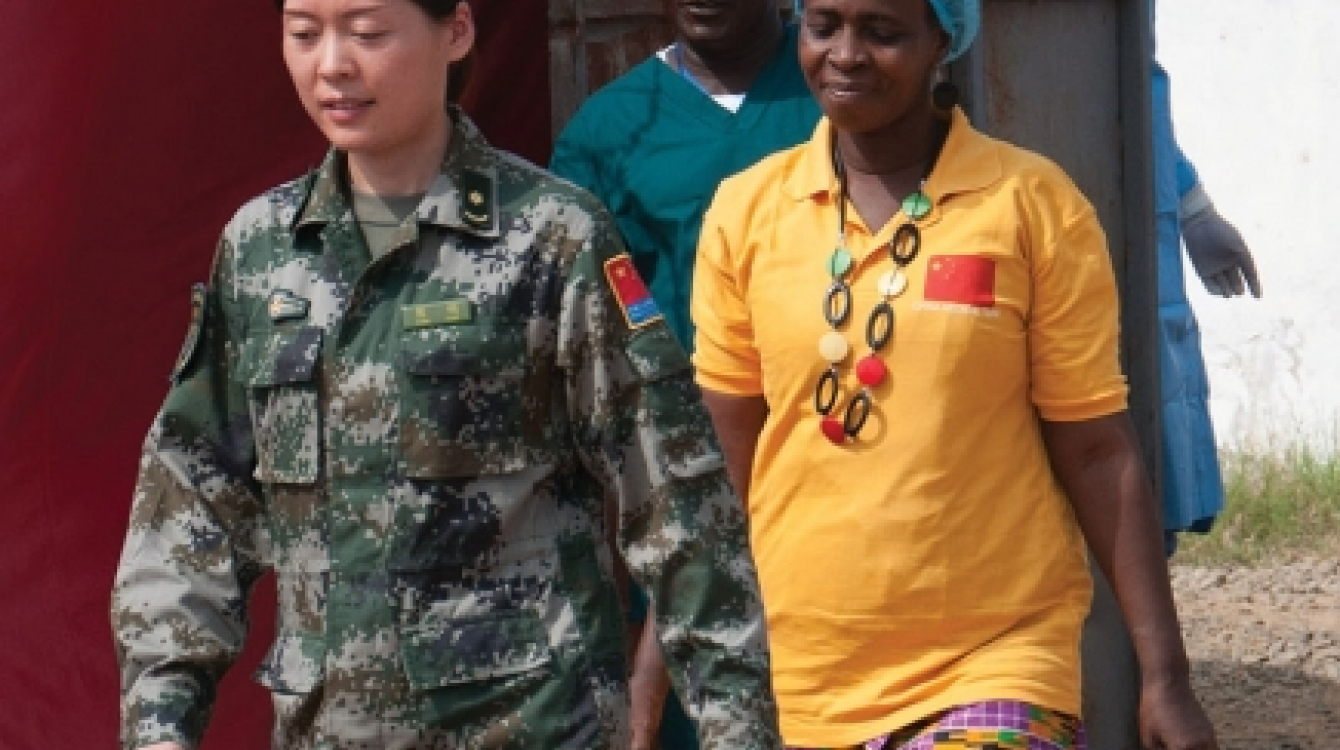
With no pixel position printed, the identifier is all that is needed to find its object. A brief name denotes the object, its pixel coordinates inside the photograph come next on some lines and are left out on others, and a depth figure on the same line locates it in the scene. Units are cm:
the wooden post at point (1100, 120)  956
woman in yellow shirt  692
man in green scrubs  878
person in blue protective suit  1003
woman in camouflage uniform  578
